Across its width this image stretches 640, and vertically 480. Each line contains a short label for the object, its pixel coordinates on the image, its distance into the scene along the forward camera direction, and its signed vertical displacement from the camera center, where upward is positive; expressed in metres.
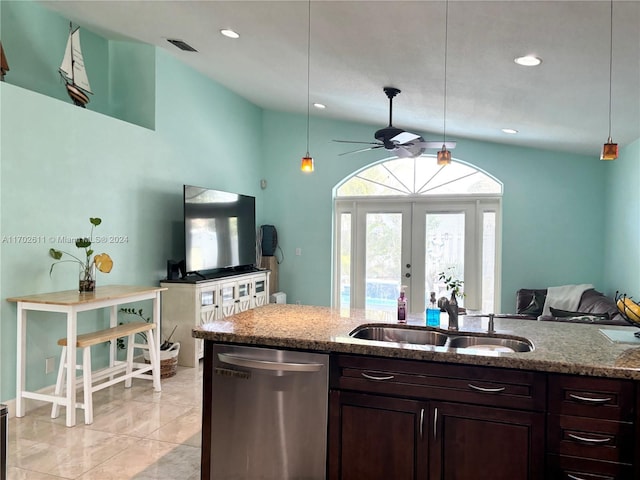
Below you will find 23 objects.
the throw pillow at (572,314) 4.40 -0.66
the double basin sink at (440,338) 2.44 -0.51
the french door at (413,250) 6.77 -0.12
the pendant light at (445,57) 2.84 +1.33
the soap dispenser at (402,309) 2.80 -0.39
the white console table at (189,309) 5.05 -0.75
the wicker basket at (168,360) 4.66 -1.19
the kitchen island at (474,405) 1.91 -0.69
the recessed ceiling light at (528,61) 3.19 +1.22
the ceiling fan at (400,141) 4.77 +1.01
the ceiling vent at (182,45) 4.73 +1.92
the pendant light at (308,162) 3.63 +0.59
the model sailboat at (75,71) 4.30 +1.49
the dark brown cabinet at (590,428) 1.88 -0.73
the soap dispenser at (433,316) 2.68 -0.41
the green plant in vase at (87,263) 3.98 -0.21
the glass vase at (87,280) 3.97 -0.36
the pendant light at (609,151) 2.50 +0.48
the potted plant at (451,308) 2.58 -0.36
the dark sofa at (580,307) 4.28 -0.66
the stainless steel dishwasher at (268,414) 2.28 -0.84
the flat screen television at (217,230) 5.23 +0.11
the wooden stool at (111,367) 3.57 -1.06
